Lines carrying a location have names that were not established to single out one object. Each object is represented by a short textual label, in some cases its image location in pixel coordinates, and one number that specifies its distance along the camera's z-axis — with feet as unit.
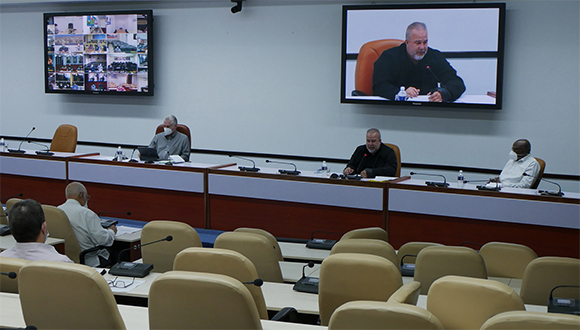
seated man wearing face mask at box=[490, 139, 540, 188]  18.89
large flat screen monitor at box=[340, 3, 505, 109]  22.52
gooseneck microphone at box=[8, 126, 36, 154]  24.16
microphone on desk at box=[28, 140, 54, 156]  23.76
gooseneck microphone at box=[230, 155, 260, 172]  20.43
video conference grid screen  28.32
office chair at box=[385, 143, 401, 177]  21.08
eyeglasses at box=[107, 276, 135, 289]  9.91
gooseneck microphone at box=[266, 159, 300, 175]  19.81
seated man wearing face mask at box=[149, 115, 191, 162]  23.89
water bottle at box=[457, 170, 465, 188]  18.13
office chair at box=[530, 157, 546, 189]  18.90
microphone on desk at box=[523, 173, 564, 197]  16.60
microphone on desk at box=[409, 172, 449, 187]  17.85
